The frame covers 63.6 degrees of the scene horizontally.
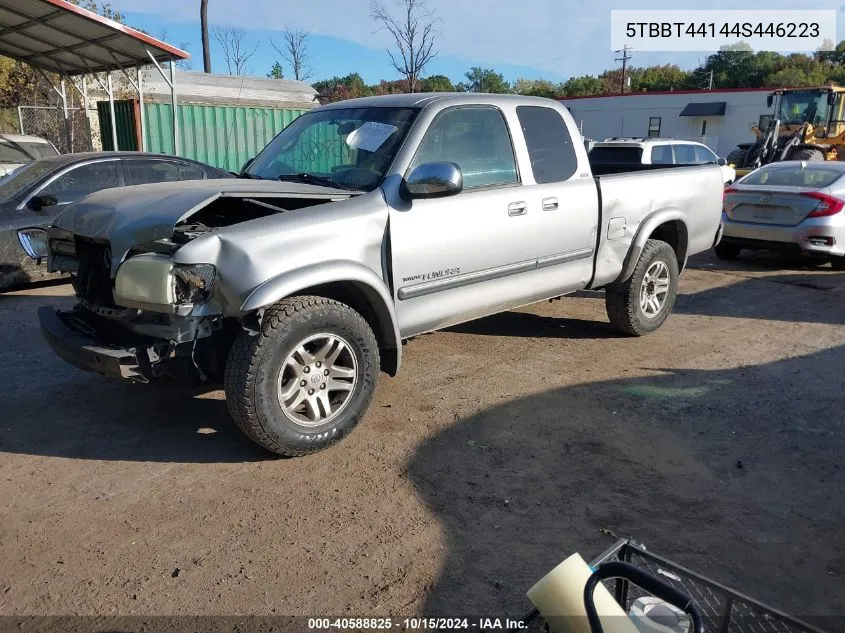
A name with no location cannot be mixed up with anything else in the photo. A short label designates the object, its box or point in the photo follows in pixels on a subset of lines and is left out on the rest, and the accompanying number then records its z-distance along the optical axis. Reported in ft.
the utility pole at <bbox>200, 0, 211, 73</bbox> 91.50
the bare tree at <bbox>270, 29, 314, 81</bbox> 122.71
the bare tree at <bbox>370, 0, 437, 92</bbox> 71.36
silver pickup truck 11.53
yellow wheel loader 59.16
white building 115.44
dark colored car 24.09
